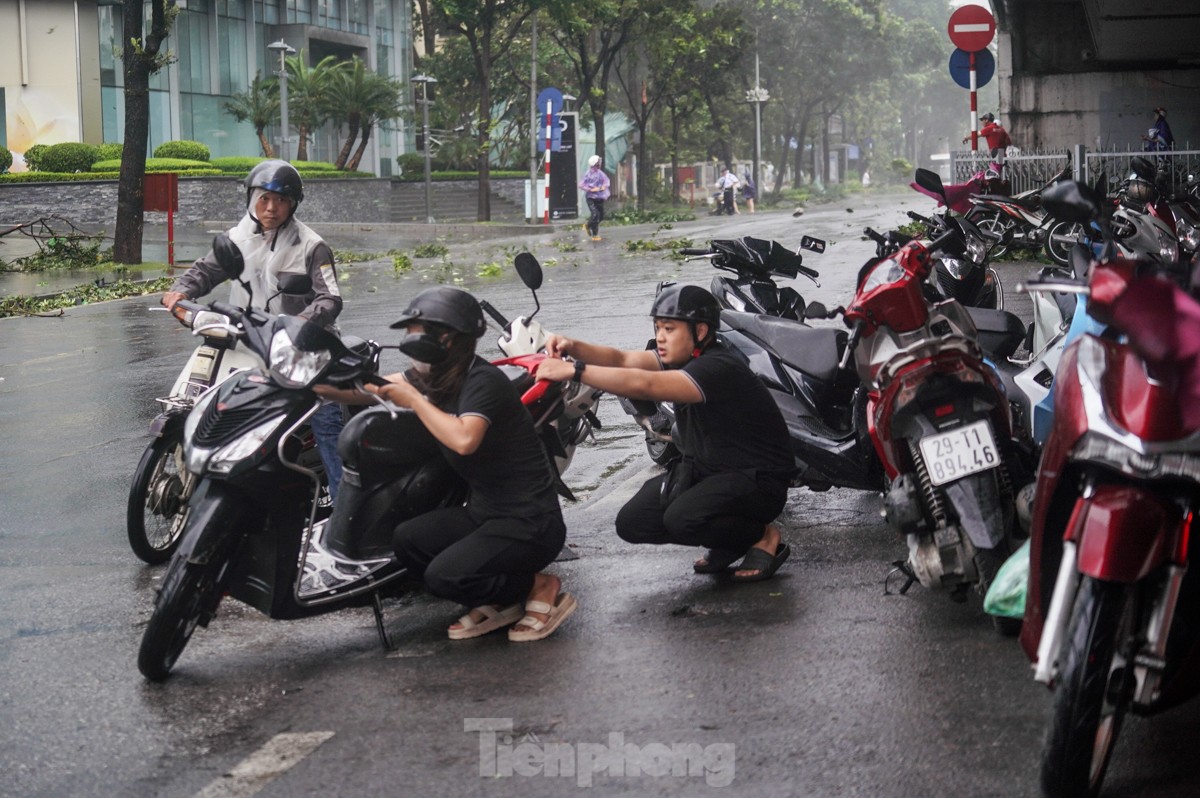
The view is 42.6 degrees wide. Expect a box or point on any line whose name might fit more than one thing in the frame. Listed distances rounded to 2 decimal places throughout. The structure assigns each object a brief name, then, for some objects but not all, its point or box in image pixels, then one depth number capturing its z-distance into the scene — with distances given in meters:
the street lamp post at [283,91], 37.41
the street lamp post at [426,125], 39.72
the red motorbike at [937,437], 5.05
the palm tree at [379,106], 45.16
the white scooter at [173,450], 6.38
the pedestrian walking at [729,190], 51.22
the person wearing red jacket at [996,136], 25.36
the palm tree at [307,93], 44.38
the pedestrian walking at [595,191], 32.72
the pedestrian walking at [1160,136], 22.56
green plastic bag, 4.16
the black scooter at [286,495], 4.84
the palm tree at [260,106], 44.12
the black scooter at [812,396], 6.34
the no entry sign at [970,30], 19.08
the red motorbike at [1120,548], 3.47
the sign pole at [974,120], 19.56
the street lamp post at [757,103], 64.12
